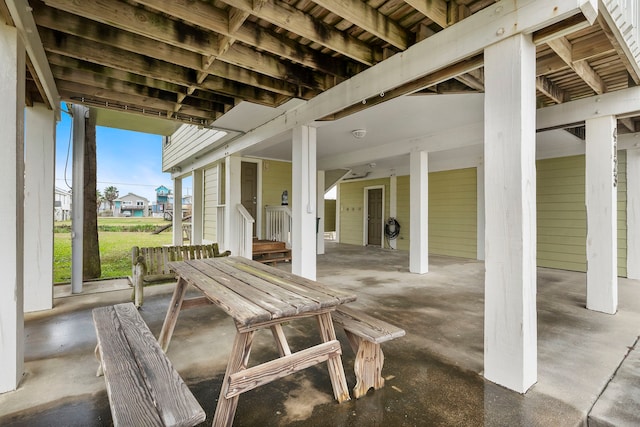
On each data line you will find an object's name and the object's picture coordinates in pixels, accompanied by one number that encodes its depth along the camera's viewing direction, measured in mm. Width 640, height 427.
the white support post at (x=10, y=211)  1884
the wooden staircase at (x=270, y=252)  6324
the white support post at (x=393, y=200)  9359
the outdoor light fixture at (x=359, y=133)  4902
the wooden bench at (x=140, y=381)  1016
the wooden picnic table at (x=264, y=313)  1477
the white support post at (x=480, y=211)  7246
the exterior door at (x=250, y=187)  7324
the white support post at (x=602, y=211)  3352
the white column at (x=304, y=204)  3684
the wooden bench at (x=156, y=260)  3547
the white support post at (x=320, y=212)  8203
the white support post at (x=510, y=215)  1846
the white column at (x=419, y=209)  5547
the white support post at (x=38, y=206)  3371
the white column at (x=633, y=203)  4709
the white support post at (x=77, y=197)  3969
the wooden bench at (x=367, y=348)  1776
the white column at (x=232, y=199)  5807
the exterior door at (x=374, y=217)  10023
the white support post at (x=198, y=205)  8688
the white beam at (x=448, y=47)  1720
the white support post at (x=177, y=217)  9698
